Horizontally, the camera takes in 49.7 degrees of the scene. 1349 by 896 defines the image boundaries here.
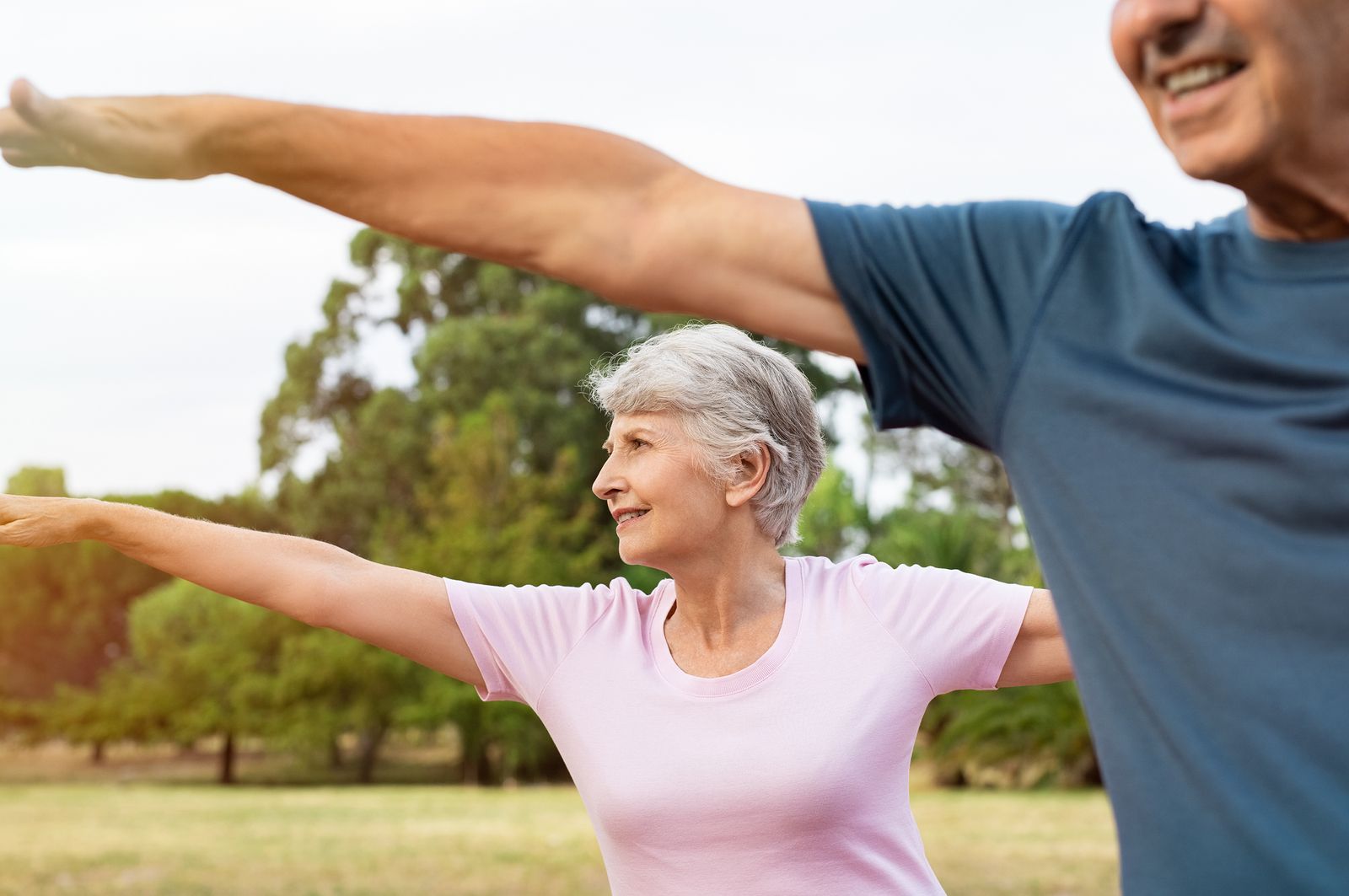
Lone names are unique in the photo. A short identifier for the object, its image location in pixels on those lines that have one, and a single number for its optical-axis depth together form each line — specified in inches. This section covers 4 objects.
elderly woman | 91.8
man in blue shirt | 37.6
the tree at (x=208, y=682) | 745.6
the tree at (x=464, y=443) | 764.0
